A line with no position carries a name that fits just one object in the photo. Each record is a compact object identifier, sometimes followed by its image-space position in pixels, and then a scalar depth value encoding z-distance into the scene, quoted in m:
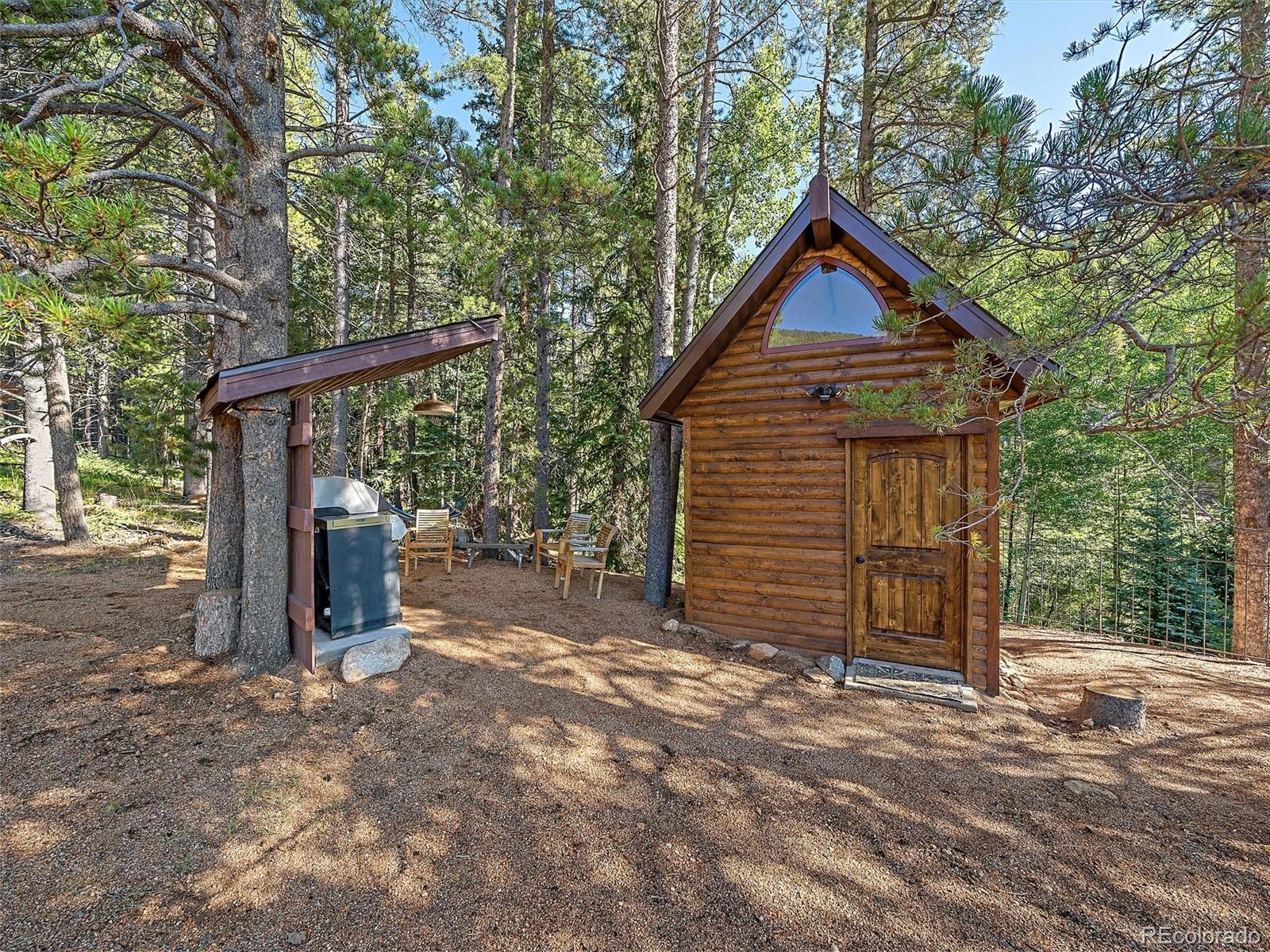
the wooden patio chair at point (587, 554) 7.00
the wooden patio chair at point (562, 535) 8.35
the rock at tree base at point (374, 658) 4.15
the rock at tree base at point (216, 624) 4.28
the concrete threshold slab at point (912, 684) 4.42
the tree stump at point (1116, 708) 4.00
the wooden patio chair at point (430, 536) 8.23
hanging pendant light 8.29
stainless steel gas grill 4.58
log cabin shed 4.81
